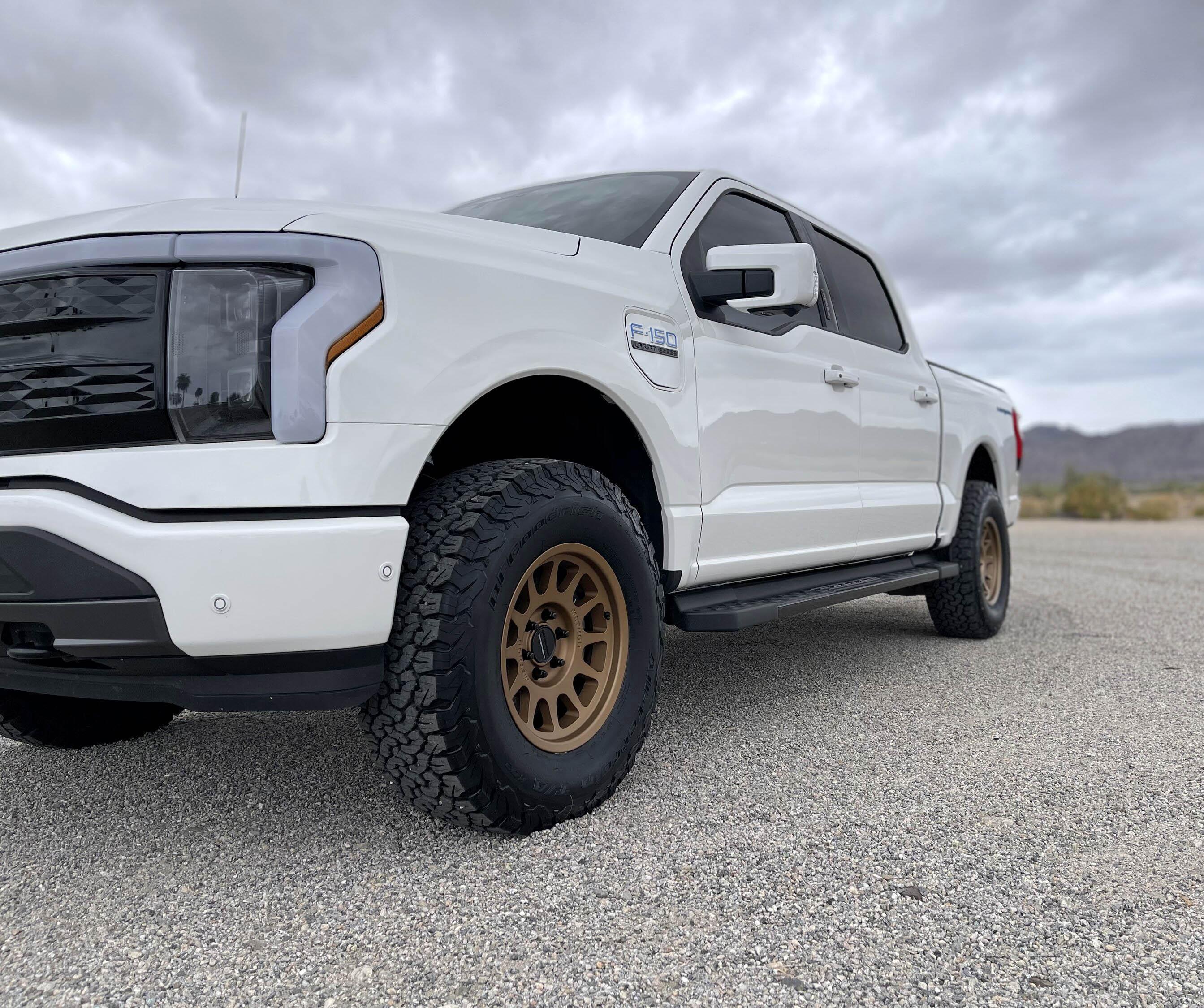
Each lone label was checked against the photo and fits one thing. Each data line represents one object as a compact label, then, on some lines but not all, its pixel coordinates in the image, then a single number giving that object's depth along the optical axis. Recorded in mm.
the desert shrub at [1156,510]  23266
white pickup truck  1911
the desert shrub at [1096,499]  24516
